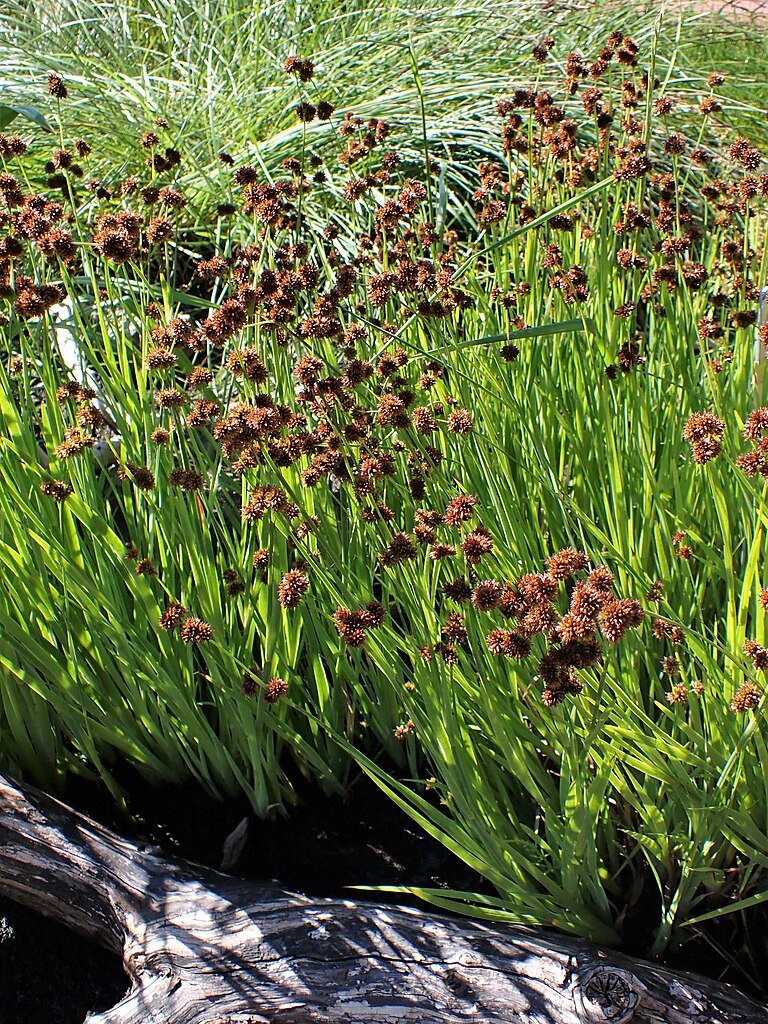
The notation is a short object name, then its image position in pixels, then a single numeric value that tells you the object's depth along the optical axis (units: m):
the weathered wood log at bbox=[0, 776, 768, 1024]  0.74
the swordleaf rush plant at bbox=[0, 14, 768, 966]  0.75
